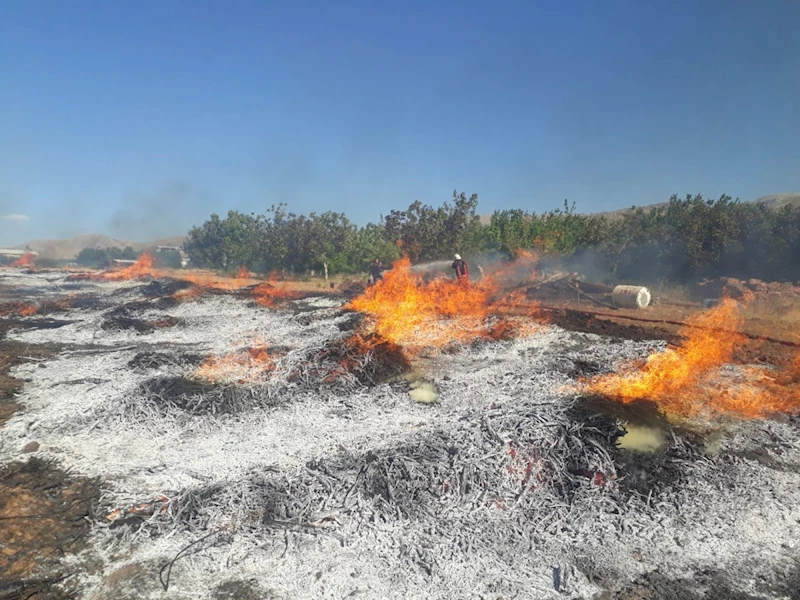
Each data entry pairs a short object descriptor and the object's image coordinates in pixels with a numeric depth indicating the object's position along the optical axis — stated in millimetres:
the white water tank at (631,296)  17750
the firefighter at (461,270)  17000
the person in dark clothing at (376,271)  20422
